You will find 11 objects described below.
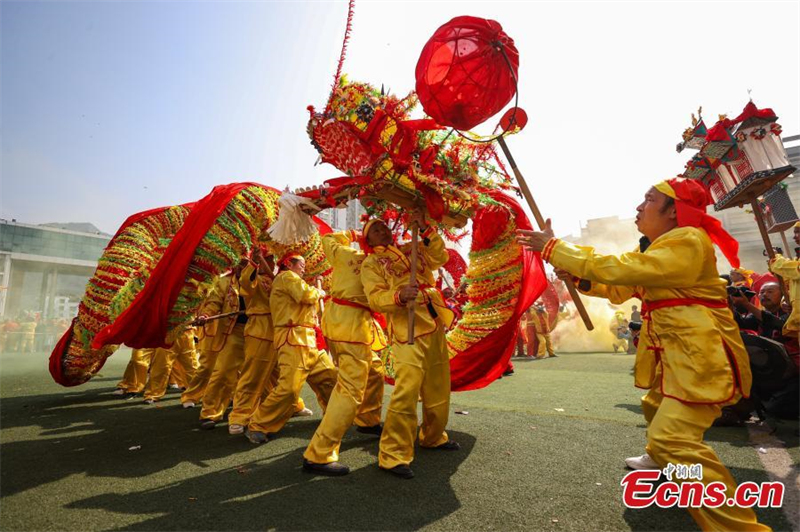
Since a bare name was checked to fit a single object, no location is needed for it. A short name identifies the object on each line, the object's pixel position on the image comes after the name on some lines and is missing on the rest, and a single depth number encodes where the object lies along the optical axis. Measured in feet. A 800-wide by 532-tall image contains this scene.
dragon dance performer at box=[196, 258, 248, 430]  14.98
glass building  77.00
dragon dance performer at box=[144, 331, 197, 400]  20.11
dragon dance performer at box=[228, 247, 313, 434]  14.02
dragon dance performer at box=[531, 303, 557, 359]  39.42
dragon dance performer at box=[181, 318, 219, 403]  17.80
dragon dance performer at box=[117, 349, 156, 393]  21.99
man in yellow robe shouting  6.26
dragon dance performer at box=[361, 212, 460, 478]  9.43
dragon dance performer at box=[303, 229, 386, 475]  9.45
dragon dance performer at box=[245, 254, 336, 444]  12.62
